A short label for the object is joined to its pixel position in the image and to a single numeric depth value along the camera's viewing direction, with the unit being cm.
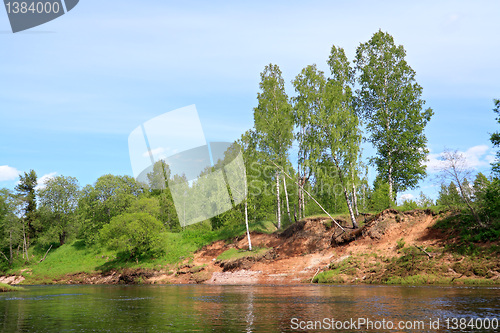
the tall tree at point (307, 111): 4688
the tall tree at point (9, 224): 7669
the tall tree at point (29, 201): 8606
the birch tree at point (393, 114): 4922
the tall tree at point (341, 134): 4434
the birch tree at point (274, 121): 5534
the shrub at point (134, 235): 6197
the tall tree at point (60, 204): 8562
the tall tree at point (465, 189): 3416
